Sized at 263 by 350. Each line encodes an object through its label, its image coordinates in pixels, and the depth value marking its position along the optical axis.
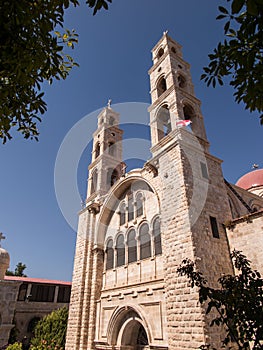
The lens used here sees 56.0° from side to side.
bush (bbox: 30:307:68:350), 16.09
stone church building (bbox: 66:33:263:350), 8.91
